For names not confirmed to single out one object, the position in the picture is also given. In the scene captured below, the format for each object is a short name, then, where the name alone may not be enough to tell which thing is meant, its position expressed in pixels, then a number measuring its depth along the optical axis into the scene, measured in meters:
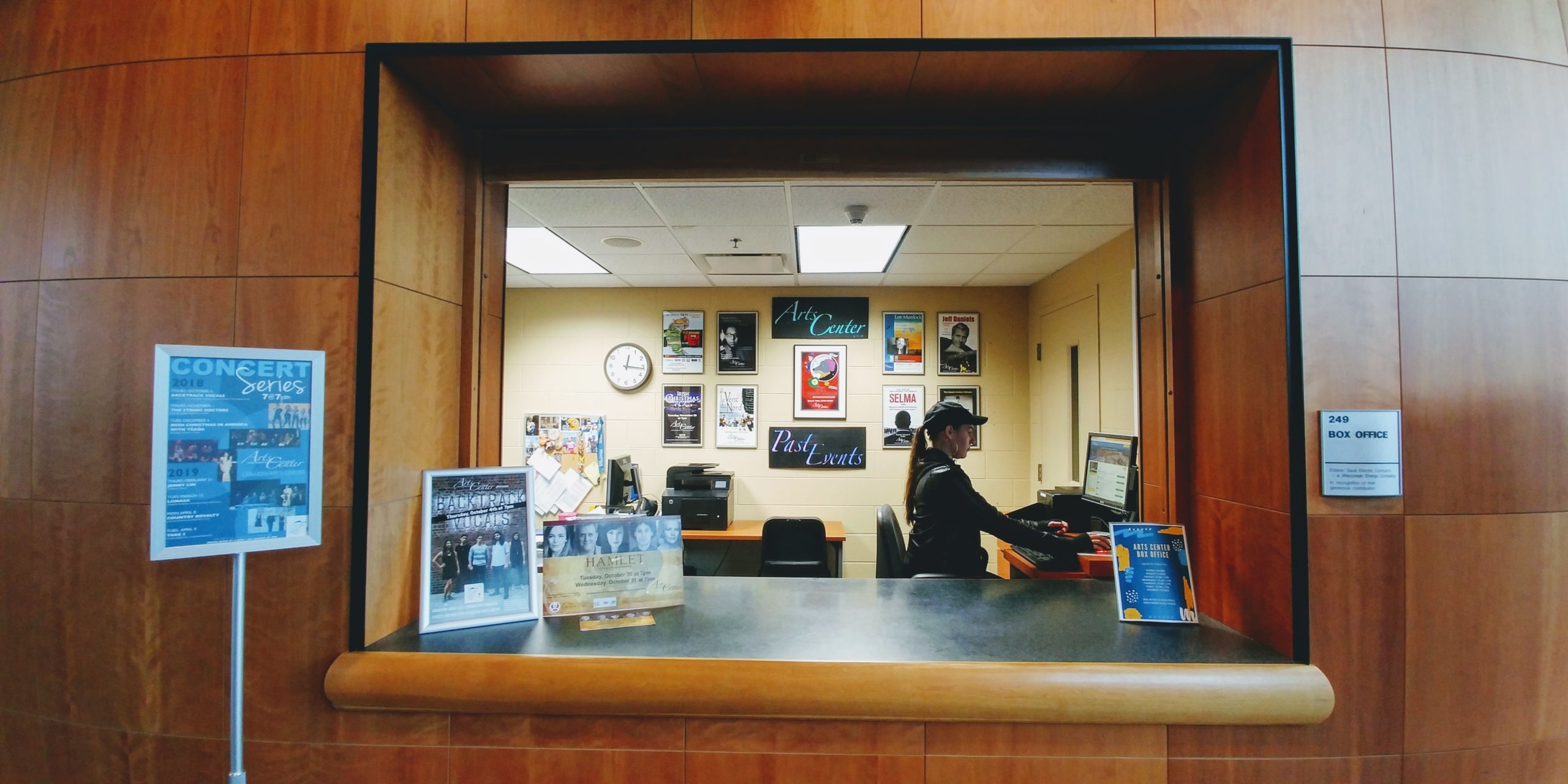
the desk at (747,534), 3.96
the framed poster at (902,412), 4.56
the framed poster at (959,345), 4.55
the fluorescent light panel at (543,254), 3.39
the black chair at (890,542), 2.88
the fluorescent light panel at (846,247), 3.27
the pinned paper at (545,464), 4.47
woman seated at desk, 2.34
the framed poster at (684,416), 4.65
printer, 4.11
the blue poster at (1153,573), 1.54
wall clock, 4.68
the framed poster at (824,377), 4.60
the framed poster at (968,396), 4.54
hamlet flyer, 1.60
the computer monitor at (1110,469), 2.61
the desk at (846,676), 1.25
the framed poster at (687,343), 4.66
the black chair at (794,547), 3.58
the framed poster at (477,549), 1.48
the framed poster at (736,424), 4.64
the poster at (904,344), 4.57
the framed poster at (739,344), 4.62
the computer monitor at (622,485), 4.04
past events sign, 4.61
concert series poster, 1.15
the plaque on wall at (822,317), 4.59
